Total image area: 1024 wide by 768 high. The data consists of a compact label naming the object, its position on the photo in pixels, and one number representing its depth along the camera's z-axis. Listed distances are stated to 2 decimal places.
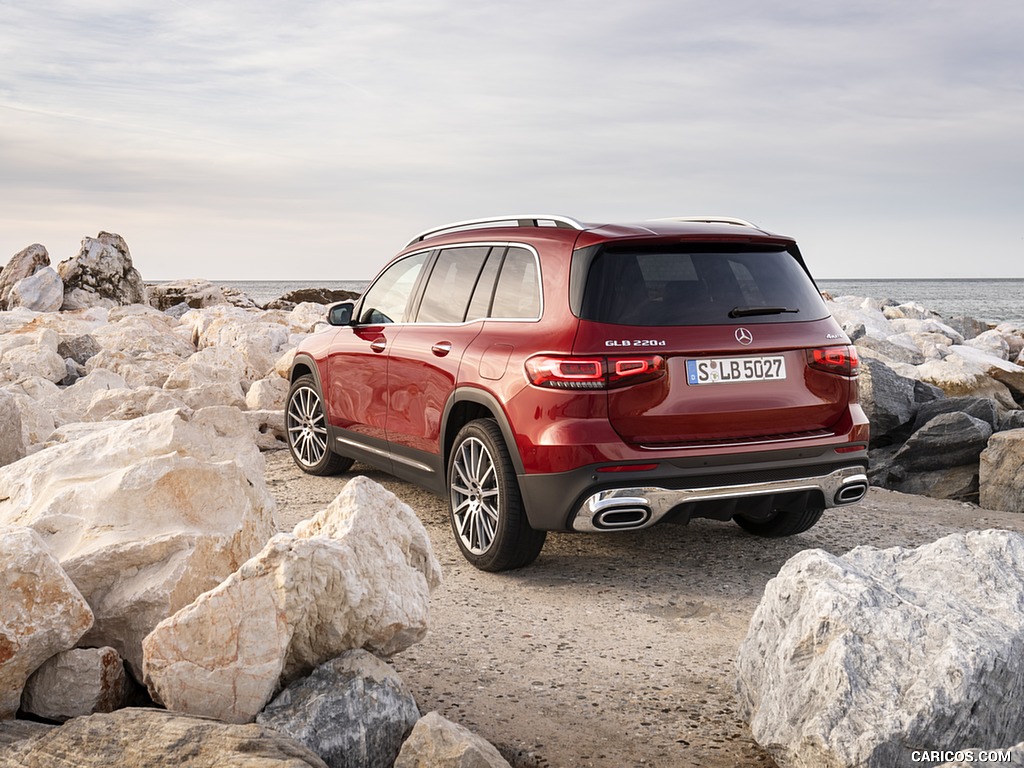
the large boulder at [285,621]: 3.55
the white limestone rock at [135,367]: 12.75
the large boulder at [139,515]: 4.09
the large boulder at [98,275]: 26.77
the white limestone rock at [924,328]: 18.64
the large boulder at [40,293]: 25.25
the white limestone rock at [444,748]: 3.18
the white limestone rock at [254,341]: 13.73
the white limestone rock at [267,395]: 11.24
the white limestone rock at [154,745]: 3.08
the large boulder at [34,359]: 12.08
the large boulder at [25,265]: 27.66
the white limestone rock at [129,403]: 10.08
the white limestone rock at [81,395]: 10.42
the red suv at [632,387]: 5.22
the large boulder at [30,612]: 3.57
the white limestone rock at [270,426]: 10.30
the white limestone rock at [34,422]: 7.82
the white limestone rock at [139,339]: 14.92
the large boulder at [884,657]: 3.15
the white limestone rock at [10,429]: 6.72
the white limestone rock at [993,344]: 19.82
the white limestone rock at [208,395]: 10.66
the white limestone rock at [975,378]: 11.80
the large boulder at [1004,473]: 8.07
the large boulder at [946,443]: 8.72
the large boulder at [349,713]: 3.48
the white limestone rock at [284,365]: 11.80
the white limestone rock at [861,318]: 15.22
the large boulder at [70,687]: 3.71
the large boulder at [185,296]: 33.53
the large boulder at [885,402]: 9.49
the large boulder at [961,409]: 9.53
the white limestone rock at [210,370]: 11.79
